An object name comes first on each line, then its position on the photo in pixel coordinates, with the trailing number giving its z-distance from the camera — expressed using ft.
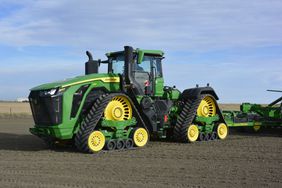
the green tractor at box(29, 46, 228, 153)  36.88
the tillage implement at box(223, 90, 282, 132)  52.08
